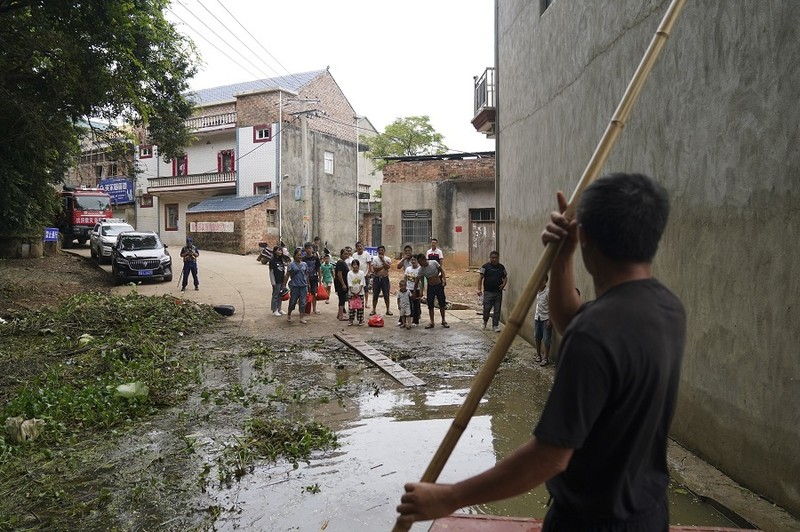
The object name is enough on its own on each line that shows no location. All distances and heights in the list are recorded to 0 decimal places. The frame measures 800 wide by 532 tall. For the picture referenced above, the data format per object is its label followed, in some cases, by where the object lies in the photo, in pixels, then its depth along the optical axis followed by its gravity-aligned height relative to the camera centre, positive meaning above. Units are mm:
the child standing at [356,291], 12406 -1076
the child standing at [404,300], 12073 -1251
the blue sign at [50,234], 22984 +472
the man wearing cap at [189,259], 16484 -436
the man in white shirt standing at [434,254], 13852 -281
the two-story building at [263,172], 33031 +4684
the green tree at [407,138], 38844 +7393
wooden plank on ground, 7930 -1914
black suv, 17953 -464
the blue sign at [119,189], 39844 +4057
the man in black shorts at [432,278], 11977 -763
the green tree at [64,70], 10195 +3563
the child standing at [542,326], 8557 -1335
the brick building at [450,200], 24281 +1910
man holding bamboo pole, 1464 -427
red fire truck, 27250 +1683
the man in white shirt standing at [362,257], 13312 -333
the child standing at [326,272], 14773 -761
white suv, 21891 +324
